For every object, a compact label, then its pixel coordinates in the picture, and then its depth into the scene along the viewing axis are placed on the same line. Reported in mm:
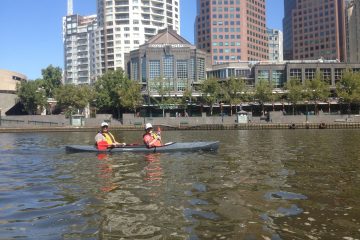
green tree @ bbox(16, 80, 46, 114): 106375
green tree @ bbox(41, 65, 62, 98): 119688
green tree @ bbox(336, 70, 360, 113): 91438
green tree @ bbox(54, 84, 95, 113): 102044
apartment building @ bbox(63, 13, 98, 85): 184625
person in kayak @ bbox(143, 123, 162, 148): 26031
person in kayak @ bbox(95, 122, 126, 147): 26859
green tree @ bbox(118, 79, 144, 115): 96375
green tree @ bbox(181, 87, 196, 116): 98319
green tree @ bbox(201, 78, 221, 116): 95812
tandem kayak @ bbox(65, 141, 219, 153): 26188
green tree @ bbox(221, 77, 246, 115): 95062
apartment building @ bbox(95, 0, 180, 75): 170875
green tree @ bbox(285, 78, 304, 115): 93375
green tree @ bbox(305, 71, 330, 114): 92806
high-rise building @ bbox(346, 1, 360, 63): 164125
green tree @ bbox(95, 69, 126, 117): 101000
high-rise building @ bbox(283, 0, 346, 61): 189250
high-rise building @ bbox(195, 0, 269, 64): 174250
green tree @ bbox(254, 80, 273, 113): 95250
